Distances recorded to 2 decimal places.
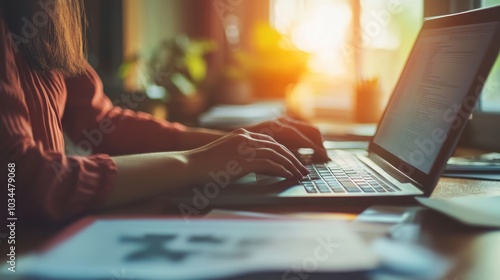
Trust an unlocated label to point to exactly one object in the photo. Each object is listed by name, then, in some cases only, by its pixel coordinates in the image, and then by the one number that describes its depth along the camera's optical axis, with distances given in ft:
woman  1.98
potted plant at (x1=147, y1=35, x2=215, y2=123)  6.88
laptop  2.14
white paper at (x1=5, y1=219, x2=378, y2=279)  1.41
